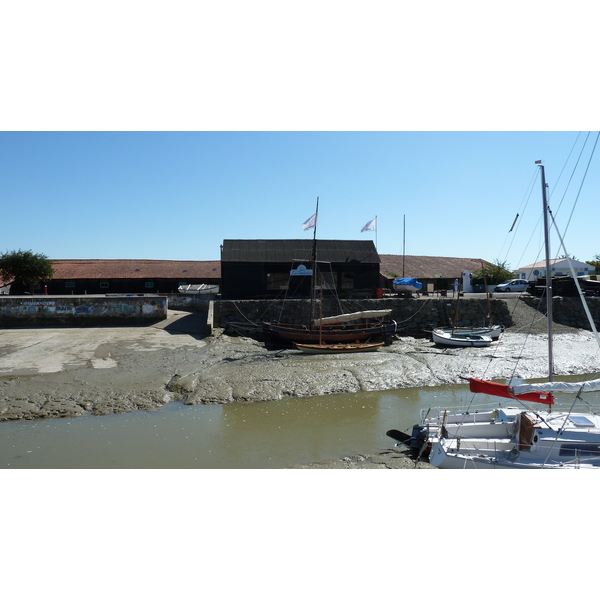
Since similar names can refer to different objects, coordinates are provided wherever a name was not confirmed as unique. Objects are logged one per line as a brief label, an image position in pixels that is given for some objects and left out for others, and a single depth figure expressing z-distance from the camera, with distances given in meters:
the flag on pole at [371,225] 33.59
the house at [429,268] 48.28
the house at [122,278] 43.44
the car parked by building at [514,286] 43.81
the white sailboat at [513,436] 9.91
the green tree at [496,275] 48.56
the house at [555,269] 46.03
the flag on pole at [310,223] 28.55
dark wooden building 34.19
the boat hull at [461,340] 26.56
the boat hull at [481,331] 27.95
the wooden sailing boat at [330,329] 26.84
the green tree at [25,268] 40.72
